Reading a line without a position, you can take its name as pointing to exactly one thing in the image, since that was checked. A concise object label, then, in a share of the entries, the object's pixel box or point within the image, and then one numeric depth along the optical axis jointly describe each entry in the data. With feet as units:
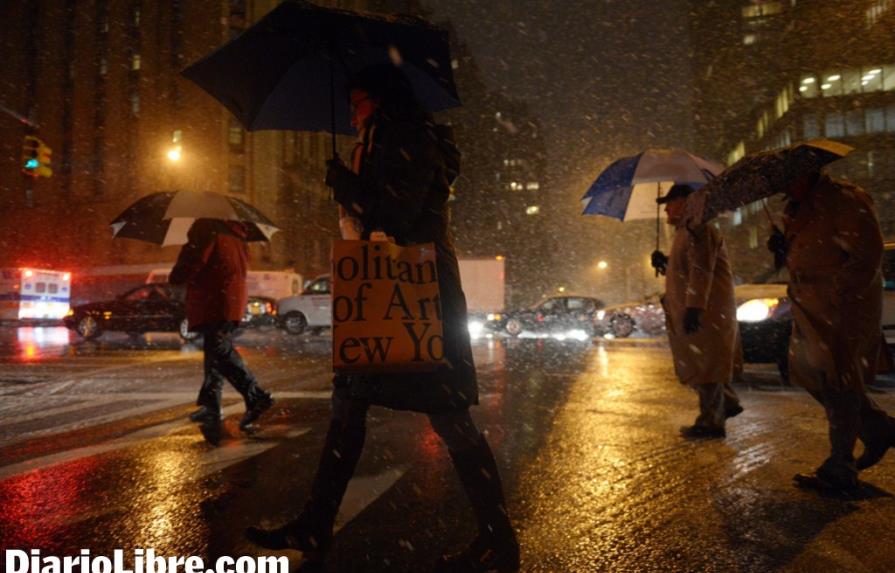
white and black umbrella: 16.87
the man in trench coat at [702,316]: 13.87
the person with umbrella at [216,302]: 15.64
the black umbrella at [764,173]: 10.21
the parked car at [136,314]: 52.75
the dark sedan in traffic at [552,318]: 68.08
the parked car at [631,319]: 55.31
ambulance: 74.74
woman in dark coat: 7.14
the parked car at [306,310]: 63.41
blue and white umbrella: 18.93
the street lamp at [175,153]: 75.61
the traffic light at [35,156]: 51.69
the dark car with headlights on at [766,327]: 24.08
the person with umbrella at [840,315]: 10.25
